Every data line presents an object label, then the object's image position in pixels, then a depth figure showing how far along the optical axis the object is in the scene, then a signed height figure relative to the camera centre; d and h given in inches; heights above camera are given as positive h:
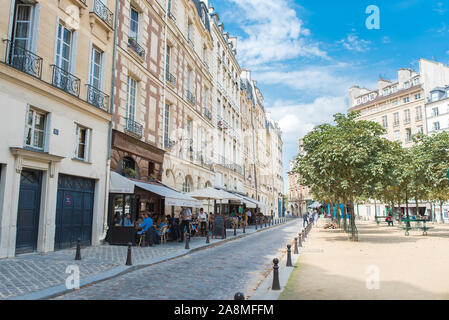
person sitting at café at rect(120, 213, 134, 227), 545.5 -19.3
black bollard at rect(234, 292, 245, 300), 164.9 -40.6
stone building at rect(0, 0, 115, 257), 377.4 +107.9
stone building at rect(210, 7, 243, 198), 1160.8 +367.1
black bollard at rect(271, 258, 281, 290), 250.7 -50.6
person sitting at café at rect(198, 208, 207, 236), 761.6 -23.3
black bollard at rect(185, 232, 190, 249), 498.0 -46.4
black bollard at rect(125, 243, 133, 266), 343.4 -50.4
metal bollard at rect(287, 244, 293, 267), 355.3 -49.7
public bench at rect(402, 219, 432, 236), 794.5 -46.1
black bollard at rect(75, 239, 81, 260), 367.1 -48.0
